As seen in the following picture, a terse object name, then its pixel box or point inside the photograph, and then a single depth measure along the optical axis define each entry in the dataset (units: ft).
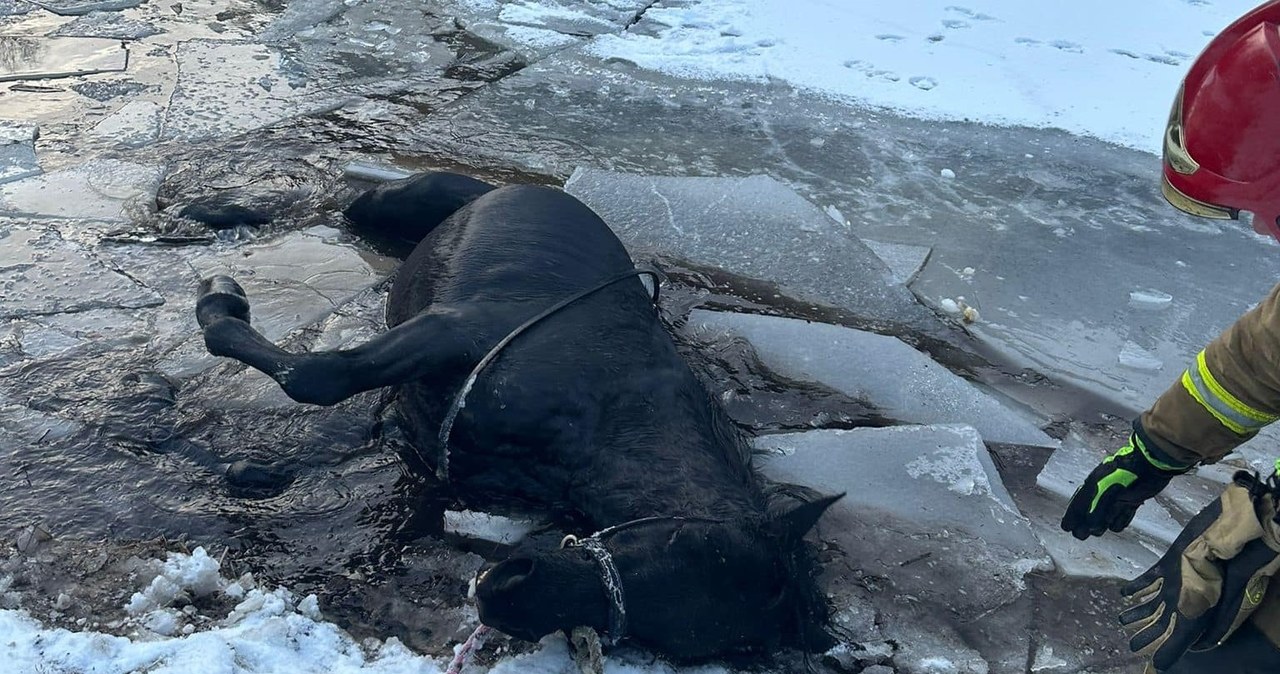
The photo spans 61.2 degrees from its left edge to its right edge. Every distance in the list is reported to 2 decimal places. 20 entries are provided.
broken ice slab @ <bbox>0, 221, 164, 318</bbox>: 12.48
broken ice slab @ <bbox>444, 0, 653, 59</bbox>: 22.88
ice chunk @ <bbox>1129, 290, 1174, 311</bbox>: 14.29
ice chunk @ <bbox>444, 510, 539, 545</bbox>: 9.57
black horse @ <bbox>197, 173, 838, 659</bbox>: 8.03
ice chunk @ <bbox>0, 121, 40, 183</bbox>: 15.57
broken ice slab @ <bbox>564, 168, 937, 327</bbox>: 14.23
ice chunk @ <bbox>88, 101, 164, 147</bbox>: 17.03
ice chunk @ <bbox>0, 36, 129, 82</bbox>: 19.53
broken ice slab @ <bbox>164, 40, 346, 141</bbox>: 17.83
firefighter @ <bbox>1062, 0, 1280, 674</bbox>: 6.77
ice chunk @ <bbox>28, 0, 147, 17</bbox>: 22.86
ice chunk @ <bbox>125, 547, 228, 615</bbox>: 8.47
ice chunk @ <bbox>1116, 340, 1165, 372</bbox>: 13.07
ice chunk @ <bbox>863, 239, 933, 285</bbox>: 14.64
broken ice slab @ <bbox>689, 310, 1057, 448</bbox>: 11.84
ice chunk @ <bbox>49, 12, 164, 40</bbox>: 21.63
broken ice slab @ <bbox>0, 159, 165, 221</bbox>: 14.65
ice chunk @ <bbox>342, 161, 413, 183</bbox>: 16.25
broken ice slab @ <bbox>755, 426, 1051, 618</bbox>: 9.60
